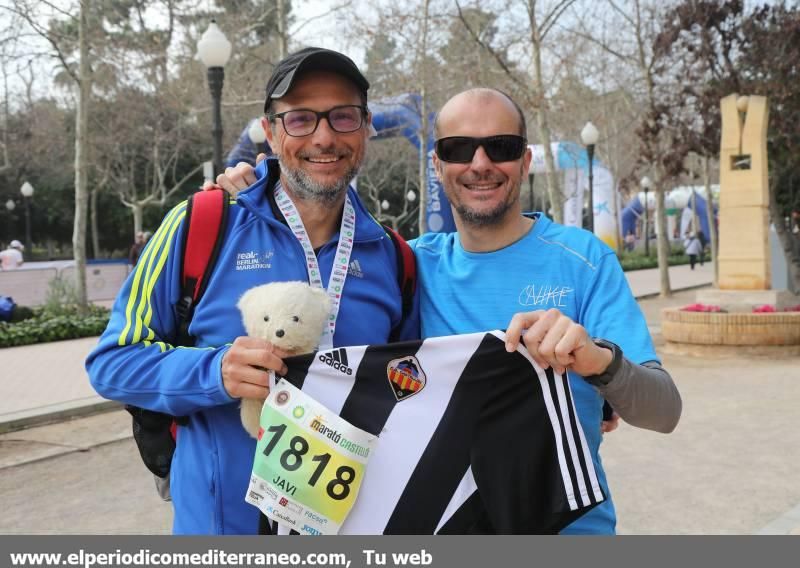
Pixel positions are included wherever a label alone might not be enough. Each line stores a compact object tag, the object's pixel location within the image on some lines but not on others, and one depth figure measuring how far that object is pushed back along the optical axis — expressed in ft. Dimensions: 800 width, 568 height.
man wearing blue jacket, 7.11
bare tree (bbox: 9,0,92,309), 47.01
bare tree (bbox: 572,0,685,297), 67.00
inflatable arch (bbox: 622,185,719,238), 167.32
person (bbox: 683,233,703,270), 120.89
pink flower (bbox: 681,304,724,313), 42.14
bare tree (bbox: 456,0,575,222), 52.42
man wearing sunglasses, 6.91
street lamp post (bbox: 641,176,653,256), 144.50
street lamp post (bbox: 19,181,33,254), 117.63
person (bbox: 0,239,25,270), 79.00
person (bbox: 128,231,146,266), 81.35
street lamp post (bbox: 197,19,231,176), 40.22
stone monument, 41.54
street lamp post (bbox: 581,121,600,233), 72.28
